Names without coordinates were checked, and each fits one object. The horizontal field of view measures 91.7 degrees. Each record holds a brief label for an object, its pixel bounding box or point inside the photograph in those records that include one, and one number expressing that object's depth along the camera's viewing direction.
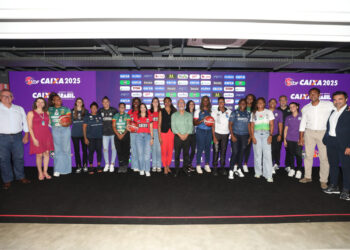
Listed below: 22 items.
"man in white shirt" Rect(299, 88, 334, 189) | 3.24
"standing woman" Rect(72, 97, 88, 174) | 4.02
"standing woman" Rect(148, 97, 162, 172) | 3.98
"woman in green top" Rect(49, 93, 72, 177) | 3.75
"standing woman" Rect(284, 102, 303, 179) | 3.86
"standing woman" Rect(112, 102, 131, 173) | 4.06
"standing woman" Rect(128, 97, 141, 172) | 3.96
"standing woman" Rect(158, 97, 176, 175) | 3.93
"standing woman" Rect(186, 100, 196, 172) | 4.17
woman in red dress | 3.47
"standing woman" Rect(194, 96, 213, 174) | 3.96
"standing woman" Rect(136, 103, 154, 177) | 3.86
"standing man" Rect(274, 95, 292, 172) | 4.20
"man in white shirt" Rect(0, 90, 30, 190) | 3.15
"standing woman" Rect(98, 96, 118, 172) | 4.16
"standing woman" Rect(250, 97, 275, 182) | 3.53
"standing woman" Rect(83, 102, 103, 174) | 4.05
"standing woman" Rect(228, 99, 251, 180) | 3.69
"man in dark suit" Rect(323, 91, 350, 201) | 2.76
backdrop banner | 4.69
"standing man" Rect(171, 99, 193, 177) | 3.76
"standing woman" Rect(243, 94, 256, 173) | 3.86
